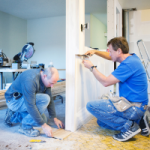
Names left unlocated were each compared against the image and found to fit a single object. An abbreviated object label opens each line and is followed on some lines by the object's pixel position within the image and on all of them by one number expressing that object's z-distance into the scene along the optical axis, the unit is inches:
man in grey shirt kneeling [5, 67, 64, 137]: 55.4
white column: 65.1
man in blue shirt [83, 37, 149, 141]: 58.2
